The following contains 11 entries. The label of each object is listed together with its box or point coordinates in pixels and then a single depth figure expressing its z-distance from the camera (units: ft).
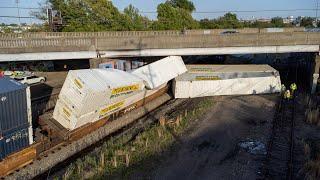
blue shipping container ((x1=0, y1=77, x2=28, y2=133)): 39.67
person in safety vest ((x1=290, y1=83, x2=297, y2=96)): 77.46
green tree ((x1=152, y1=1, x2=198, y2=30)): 160.55
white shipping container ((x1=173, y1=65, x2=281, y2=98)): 79.30
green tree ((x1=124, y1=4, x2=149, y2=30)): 147.62
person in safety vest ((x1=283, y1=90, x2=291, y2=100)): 73.69
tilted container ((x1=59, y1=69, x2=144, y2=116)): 48.29
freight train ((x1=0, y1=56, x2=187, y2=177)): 40.84
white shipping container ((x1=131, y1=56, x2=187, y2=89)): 68.67
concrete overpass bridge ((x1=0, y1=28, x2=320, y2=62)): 71.06
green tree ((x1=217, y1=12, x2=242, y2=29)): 206.41
